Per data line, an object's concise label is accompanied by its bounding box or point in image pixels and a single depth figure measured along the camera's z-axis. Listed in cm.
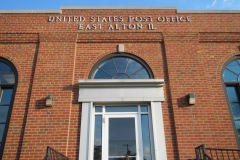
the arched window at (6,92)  628
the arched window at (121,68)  701
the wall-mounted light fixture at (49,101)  624
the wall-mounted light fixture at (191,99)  633
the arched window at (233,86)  655
